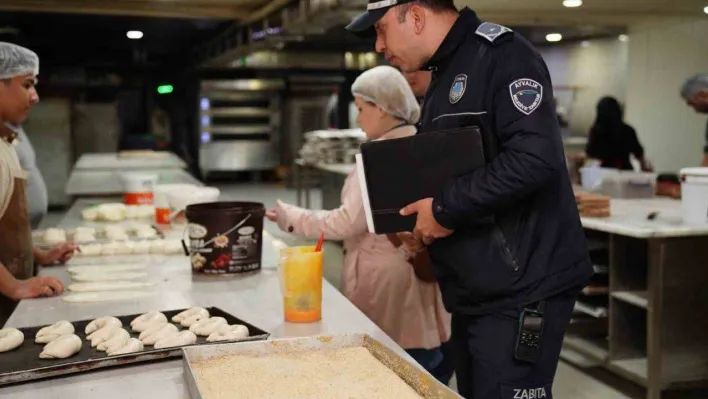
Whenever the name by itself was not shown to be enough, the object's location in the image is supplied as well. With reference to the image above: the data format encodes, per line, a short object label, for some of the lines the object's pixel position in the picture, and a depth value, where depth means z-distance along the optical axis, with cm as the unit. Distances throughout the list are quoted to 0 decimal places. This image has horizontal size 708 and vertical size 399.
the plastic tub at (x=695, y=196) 344
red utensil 182
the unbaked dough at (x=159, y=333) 156
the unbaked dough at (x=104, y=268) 239
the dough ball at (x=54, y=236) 297
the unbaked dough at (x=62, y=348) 146
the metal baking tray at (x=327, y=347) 120
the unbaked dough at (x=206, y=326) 161
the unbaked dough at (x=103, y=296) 203
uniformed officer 164
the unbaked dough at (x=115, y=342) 150
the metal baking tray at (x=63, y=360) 137
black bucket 215
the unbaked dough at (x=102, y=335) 154
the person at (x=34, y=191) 476
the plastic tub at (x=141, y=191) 414
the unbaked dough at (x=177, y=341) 152
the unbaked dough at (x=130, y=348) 147
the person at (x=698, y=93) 462
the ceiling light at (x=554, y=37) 966
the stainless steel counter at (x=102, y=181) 520
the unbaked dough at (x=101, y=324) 163
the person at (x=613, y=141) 637
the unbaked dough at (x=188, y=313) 172
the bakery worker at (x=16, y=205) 209
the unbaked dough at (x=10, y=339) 152
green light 1493
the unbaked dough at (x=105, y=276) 226
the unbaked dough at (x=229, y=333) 153
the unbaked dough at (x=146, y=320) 166
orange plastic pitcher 176
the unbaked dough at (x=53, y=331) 156
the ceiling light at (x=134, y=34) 1135
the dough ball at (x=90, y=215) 372
